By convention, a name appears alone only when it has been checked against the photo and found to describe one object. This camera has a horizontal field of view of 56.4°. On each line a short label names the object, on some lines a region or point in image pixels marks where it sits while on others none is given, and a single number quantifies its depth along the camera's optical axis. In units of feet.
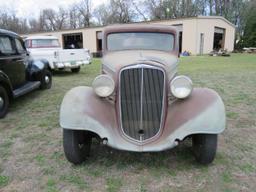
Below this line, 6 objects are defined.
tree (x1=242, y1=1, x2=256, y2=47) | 109.91
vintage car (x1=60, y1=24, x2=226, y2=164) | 8.63
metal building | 75.10
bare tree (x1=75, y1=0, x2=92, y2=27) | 173.78
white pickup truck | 30.99
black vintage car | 15.88
